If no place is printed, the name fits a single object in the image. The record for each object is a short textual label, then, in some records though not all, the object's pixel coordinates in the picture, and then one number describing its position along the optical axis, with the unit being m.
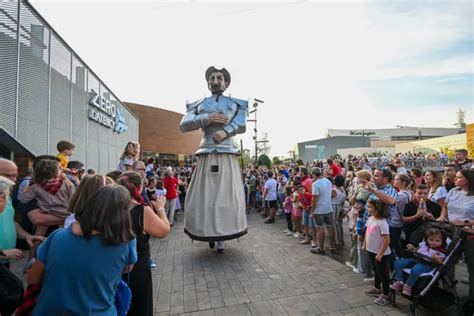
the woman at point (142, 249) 2.06
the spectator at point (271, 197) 8.59
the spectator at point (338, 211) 5.64
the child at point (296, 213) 6.46
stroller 2.77
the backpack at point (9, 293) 1.67
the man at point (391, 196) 3.61
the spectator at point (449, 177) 4.50
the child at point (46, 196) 2.51
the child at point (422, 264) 2.90
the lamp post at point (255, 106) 15.80
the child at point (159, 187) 6.81
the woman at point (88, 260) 1.39
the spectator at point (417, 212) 3.93
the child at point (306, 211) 5.75
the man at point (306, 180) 6.11
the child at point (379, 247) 3.18
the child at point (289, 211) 7.14
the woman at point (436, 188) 4.16
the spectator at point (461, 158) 5.59
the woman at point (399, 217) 3.89
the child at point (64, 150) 4.16
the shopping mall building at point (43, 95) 5.54
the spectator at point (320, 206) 5.13
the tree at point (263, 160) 23.08
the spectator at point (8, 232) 1.96
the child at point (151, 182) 5.57
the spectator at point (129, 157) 4.43
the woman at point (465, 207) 2.82
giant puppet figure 4.43
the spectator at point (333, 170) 6.98
